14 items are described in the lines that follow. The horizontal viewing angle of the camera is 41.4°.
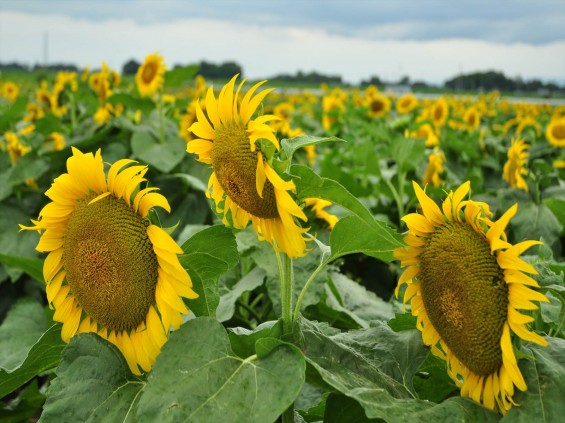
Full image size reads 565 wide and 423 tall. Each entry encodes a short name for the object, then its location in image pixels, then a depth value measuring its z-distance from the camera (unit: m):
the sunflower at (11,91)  8.02
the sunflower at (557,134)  5.36
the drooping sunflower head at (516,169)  3.03
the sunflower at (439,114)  6.35
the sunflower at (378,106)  7.32
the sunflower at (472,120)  6.85
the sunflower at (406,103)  6.73
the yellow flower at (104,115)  4.32
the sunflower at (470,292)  1.01
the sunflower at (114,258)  1.12
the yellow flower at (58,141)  4.18
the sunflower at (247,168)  1.08
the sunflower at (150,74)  4.14
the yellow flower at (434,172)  3.30
